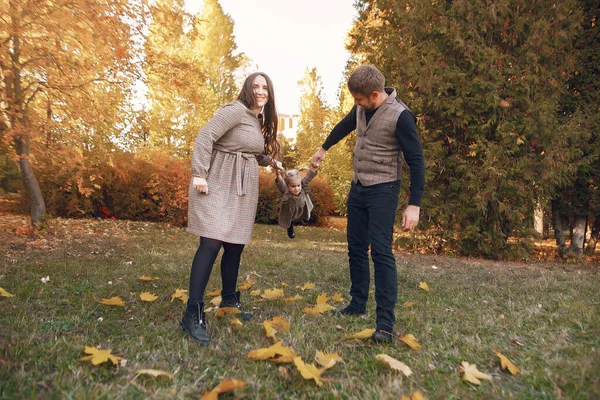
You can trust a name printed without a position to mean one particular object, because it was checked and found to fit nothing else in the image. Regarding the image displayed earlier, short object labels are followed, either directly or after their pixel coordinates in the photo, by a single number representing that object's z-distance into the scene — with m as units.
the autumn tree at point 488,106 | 7.00
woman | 2.75
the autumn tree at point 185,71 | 6.83
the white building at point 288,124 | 42.09
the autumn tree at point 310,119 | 20.62
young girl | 3.31
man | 2.82
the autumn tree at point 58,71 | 5.38
